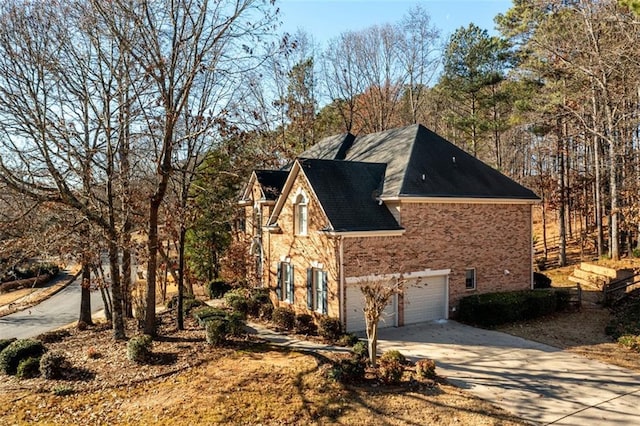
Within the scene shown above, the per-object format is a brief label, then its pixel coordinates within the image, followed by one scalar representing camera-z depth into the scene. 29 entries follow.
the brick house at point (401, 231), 16.22
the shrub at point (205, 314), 16.21
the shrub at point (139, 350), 13.15
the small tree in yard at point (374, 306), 11.82
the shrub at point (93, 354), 14.04
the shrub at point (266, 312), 18.94
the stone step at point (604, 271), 21.77
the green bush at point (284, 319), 16.98
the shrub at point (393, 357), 11.96
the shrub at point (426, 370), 11.33
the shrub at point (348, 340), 14.39
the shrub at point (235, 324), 15.24
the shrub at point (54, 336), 16.92
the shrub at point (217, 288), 25.97
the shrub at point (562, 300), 18.61
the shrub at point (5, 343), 14.77
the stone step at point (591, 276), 22.38
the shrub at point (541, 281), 22.83
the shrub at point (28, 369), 12.86
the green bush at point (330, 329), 14.93
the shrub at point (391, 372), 11.13
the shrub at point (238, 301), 19.88
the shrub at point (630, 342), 13.63
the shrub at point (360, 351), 12.68
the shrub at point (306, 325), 16.36
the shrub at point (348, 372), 11.24
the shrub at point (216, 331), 14.43
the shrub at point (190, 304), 20.47
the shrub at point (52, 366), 12.44
